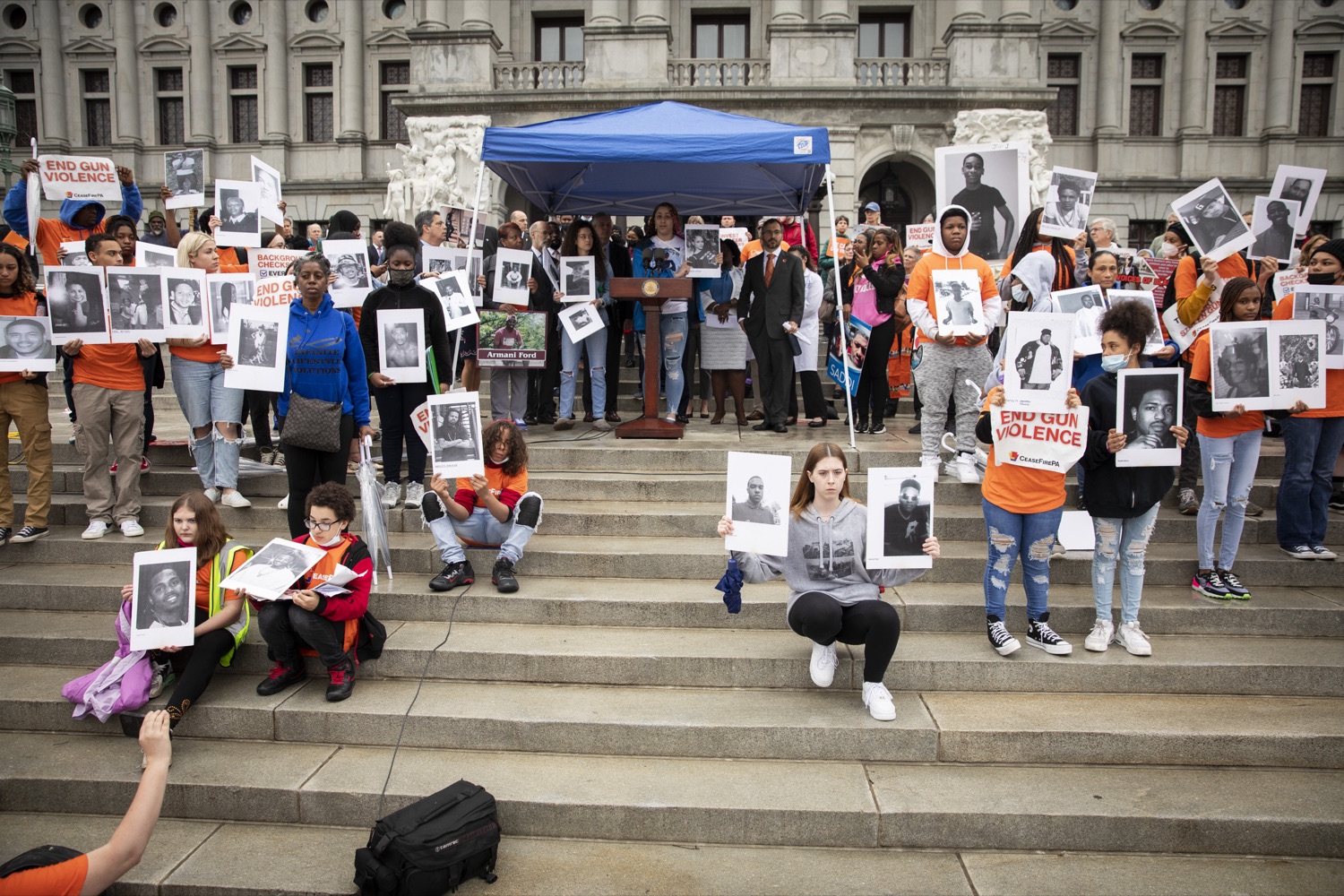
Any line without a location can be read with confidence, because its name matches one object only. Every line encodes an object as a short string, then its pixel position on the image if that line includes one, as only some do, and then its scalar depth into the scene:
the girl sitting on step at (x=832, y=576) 4.73
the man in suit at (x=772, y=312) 8.99
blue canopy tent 8.12
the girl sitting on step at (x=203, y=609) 4.90
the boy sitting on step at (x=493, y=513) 5.91
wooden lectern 8.55
